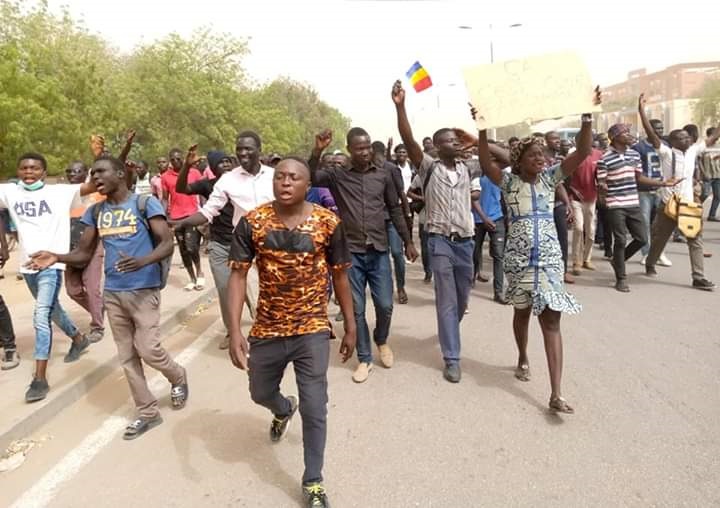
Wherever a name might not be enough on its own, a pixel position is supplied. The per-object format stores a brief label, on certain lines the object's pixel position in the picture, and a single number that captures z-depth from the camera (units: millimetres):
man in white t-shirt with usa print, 4535
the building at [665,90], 79475
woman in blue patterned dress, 3719
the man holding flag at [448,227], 4492
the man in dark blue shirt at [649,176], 8383
